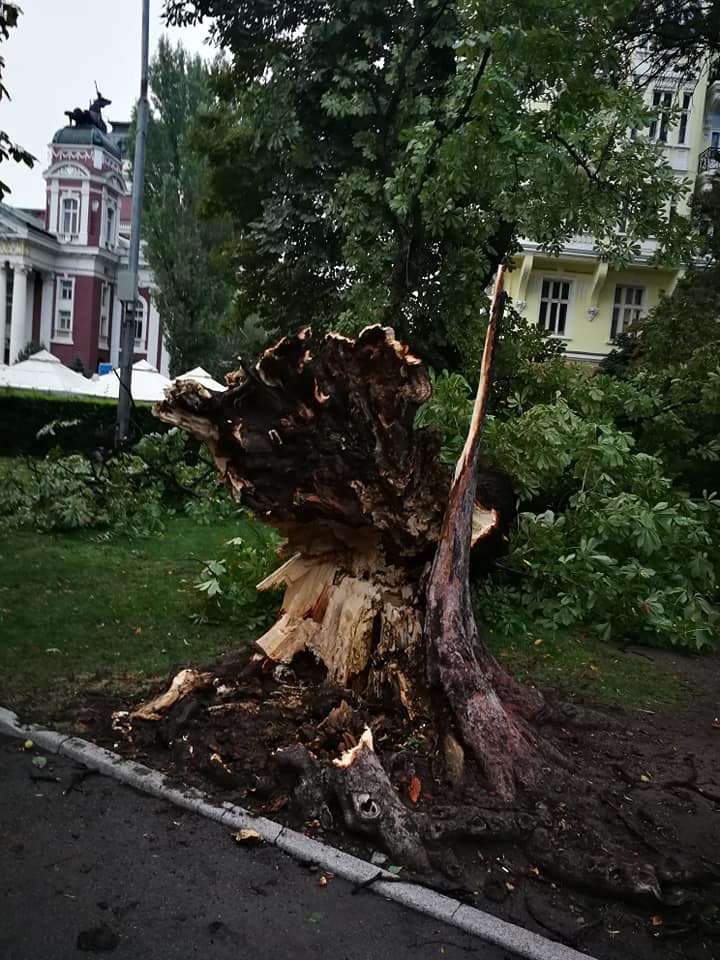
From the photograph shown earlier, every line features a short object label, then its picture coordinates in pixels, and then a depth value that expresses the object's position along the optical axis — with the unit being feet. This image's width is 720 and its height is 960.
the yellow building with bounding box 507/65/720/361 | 86.94
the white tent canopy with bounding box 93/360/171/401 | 62.75
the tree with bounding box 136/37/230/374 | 106.22
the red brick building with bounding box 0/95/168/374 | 158.61
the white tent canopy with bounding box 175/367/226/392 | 54.82
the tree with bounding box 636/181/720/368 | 37.47
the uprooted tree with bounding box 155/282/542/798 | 14.19
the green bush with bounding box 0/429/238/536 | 30.66
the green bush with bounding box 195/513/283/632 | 20.57
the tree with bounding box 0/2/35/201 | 18.06
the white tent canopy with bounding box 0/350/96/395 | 66.85
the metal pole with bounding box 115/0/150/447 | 45.70
